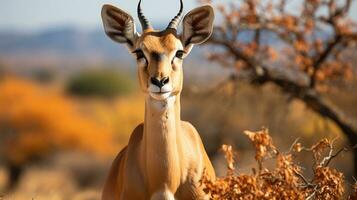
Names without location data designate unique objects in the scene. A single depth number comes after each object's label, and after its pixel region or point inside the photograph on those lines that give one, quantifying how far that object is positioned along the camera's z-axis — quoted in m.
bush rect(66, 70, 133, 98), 127.44
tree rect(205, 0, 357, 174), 29.69
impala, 16.20
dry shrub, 15.90
